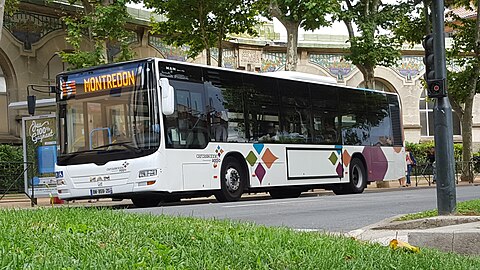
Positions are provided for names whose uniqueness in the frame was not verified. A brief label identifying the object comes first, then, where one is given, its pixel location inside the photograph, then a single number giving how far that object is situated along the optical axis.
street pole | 10.83
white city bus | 16.38
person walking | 34.12
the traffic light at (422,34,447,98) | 10.88
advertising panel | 21.70
